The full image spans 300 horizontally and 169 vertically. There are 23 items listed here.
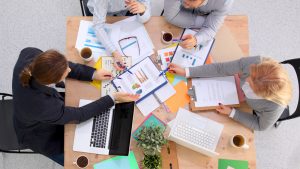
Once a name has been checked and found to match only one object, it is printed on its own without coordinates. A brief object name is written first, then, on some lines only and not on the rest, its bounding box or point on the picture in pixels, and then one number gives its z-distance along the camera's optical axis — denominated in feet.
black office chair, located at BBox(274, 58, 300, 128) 6.07
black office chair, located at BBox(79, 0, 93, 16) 7.02
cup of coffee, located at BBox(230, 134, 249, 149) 5.40
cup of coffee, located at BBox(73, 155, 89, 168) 5.34
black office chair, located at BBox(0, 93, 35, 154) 6.42
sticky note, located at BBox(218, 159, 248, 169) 5.45
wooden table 5.45
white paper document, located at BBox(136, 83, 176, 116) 5.66
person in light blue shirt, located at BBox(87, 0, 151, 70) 5.80
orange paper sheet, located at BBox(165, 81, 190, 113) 5.72
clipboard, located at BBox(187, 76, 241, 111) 5.68
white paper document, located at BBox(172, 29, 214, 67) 5.99
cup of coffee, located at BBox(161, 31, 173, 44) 5.94
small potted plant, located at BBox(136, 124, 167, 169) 5.05
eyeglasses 5.94
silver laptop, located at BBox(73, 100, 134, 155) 5.39
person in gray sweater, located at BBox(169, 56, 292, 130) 5.00
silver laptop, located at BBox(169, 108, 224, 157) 5.50
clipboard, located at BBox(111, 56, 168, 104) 5.70
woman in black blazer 4.70
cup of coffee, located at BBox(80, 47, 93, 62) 5.74
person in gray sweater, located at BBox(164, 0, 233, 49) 5.84
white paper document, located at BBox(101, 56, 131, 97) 5.73
